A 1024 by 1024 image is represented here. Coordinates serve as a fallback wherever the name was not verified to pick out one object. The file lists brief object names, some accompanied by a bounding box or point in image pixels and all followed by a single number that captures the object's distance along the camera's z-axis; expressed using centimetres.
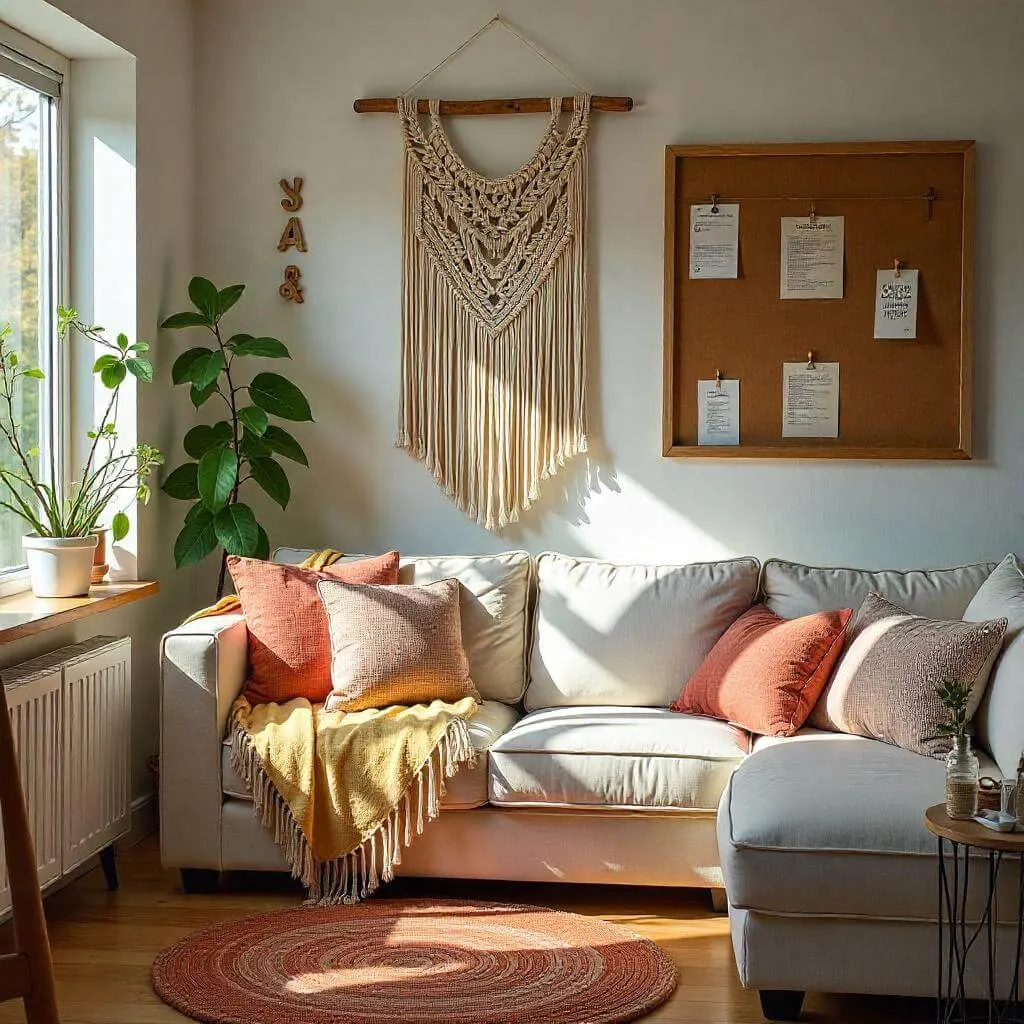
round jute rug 270
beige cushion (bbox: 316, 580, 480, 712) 347
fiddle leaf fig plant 385
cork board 396
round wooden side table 249
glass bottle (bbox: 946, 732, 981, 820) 246
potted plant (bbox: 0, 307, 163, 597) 340
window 351
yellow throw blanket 326
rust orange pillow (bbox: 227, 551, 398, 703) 358
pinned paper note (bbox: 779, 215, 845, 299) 400
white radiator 307
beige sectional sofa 263
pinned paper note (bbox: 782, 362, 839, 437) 403
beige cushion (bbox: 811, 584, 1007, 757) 308
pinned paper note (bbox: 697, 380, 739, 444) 407
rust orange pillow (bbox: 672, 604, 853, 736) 335
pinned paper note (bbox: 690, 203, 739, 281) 404
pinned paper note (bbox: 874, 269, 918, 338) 397
